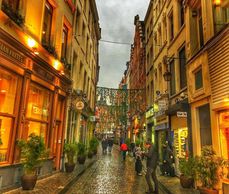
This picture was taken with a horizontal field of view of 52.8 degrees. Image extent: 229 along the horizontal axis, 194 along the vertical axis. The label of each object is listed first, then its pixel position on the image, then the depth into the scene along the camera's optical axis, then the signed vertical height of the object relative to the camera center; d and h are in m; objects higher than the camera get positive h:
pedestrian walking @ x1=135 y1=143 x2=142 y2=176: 13.92 -1.18
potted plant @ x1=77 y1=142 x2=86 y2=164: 16.36 -0.79
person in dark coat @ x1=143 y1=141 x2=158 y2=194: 8.60 -0.76
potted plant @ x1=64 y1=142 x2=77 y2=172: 12.90 -0.64
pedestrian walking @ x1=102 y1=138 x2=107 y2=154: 30.86 -0.35
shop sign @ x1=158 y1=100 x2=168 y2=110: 16.45 +2.87
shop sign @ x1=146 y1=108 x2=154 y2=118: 21.94 +3.11
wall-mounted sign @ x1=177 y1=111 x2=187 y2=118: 11.17 +1.48
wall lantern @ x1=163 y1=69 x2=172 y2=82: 14.61 +4.31
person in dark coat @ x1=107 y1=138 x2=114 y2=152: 31.73 +0.00
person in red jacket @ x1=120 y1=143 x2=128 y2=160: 22.51 -0.45
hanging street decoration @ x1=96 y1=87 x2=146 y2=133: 24.53 +4.68
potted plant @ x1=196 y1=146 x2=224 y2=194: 7.45 -0.80
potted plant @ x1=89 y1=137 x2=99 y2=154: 24.00 -0.11
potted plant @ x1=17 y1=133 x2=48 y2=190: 8.23 -0.55
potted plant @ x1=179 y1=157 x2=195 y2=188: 9.16 -1.04
